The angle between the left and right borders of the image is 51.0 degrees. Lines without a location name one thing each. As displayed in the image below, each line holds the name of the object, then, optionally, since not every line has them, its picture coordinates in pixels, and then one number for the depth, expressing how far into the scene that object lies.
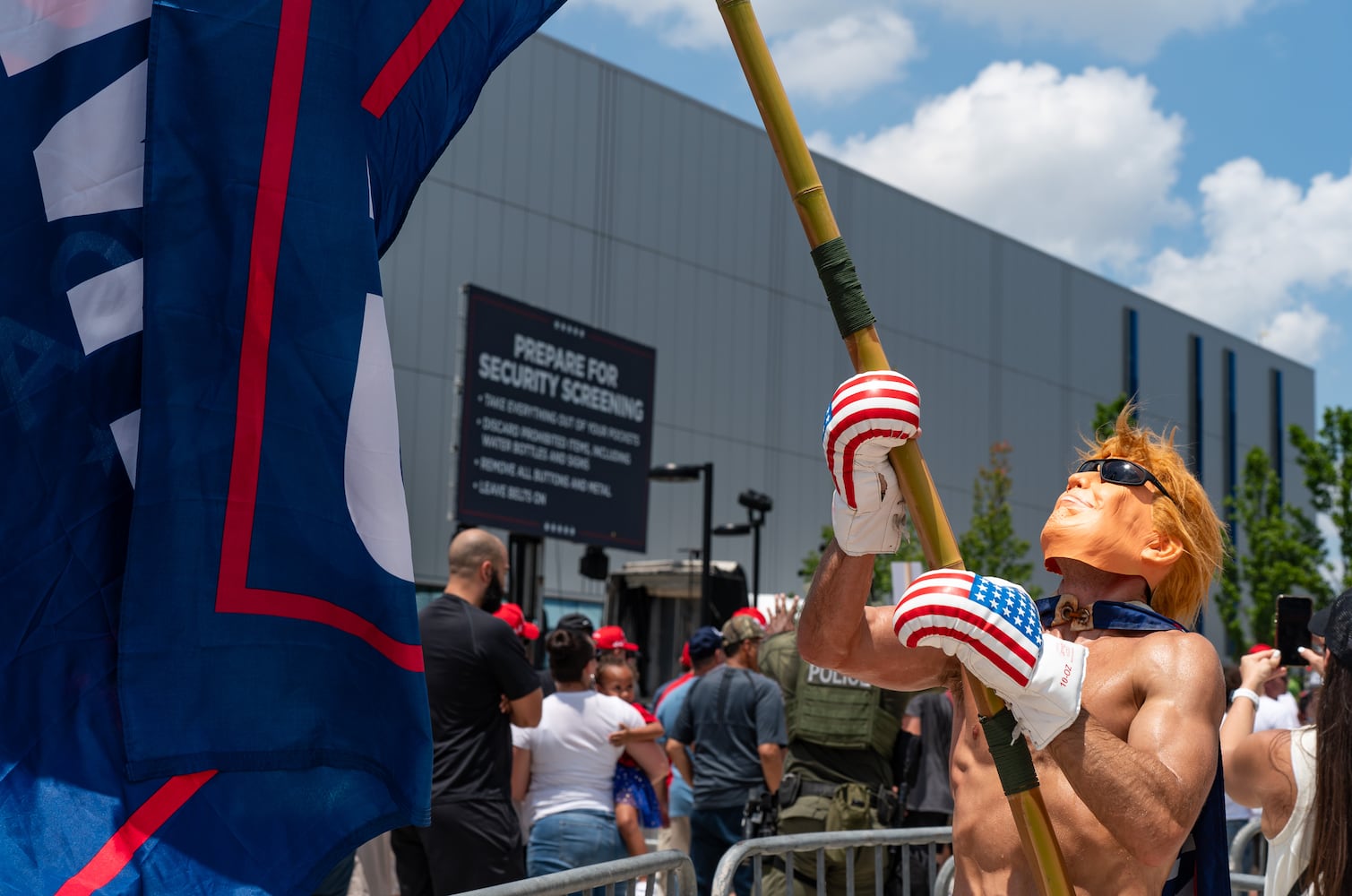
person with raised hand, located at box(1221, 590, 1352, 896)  2.90
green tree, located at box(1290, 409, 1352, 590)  26.41
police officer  6.45
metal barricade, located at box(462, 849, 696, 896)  2.99
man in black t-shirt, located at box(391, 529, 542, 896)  5.32
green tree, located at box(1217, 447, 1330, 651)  27.12
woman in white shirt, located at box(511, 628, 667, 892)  6.27
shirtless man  2.29
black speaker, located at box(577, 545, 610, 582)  17.06
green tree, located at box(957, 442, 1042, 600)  26.48
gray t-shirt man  7.11
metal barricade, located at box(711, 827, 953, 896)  3.91
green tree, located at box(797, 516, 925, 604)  25.00
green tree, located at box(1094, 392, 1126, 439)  29.33
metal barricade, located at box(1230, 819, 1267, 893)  5.06
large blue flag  2.54
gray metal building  22.81
